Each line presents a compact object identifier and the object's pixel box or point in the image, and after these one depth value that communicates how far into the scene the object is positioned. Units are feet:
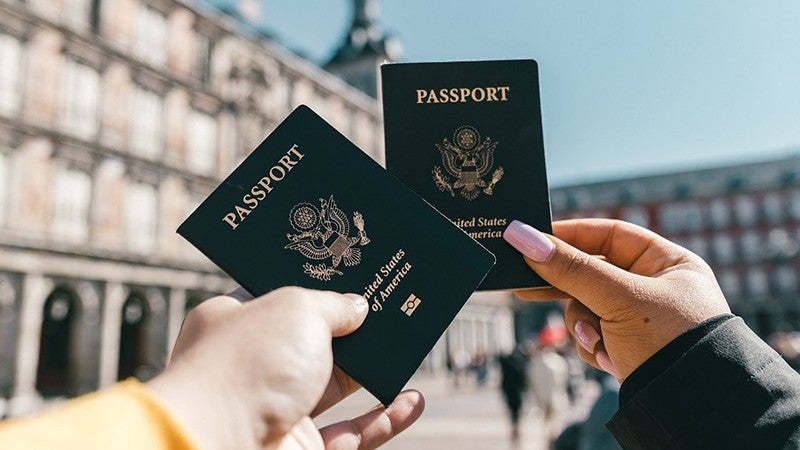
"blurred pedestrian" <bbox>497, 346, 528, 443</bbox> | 31.22
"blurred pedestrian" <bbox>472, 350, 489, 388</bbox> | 81.77
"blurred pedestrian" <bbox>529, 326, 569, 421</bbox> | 31.99
